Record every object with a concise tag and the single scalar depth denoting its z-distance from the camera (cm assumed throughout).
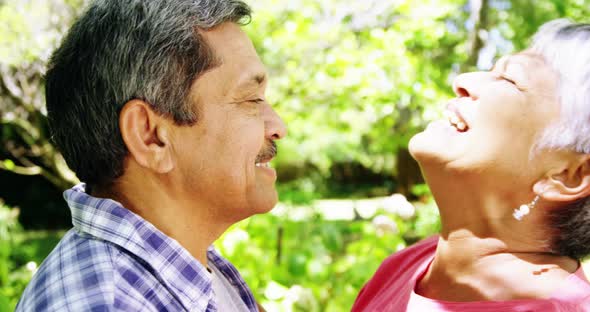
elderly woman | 87
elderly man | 80
